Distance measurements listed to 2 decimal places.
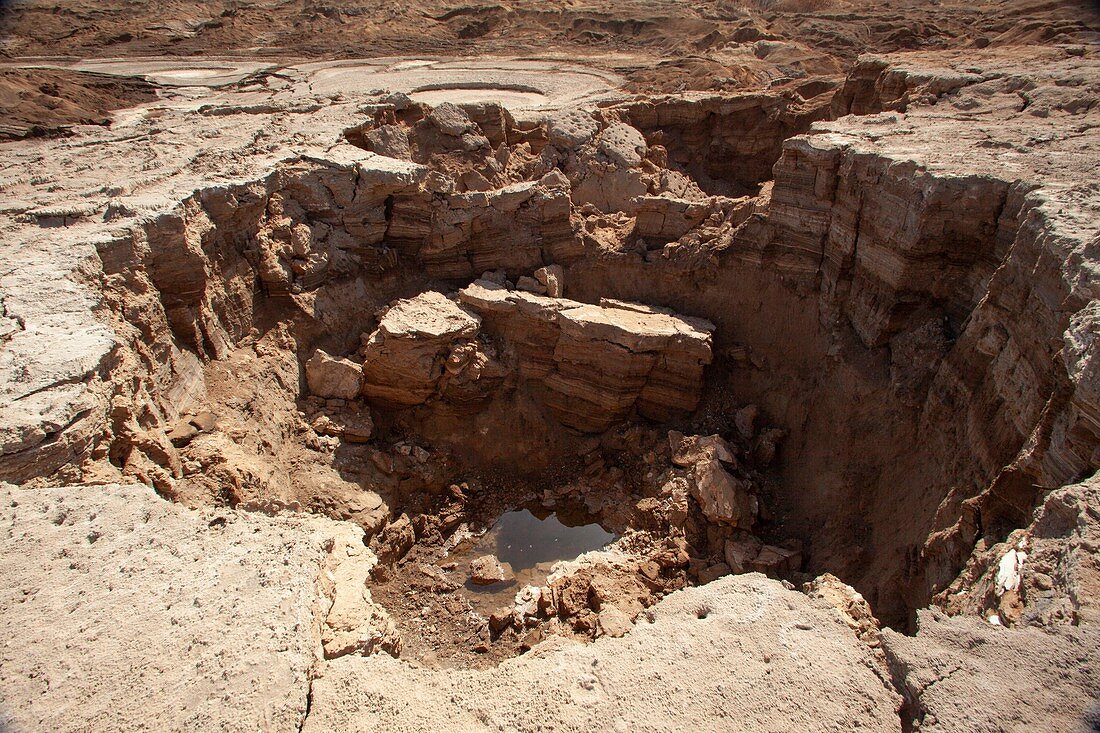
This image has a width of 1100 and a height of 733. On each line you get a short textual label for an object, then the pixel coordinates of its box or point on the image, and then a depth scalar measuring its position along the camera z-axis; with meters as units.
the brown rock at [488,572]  7.85
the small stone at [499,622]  6.97
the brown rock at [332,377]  8.47
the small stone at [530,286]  9.51
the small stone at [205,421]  6.64
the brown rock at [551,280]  9.43
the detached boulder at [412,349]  8.59
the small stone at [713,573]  7.23
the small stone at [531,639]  6.45
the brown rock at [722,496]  7.67
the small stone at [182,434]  6.31
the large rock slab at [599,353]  8.65
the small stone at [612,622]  5.30
